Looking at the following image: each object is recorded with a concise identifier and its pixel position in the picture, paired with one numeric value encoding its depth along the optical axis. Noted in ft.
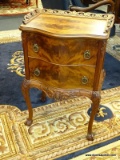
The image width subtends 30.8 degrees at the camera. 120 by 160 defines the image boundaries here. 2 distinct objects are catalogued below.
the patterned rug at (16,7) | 18.30
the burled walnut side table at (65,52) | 4.76
